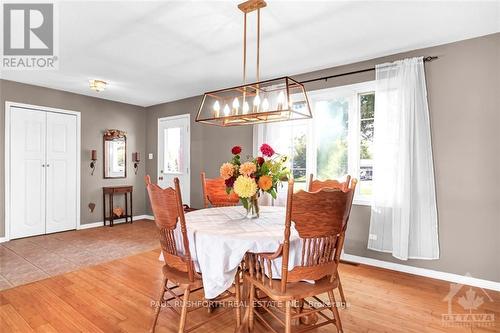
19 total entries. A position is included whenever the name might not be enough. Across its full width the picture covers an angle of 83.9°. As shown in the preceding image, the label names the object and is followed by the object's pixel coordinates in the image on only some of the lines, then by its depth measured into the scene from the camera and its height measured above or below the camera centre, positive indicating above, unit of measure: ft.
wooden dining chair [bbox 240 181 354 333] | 4.81 -1.66
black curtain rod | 9.73 +3.74
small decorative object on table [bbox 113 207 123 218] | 17.96 -3.20
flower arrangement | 6.53 -0.31
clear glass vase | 7.31 -1.18
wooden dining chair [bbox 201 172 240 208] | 10.30 -1.14
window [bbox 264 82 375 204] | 11.28 +1.19
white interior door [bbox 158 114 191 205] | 17.88 +0.75
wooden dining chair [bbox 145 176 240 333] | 5.54 -1.71
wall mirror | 17.83 +0.59
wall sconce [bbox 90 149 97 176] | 16.85 +0.25
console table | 17.52 -1.98
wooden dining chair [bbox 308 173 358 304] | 7.52 -0.60
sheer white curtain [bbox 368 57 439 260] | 9.62 -0.06
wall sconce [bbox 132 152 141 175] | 19.11 +0.24
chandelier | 6.64 +1.40
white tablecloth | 5.42 -1.66
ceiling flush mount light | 13.60 +3.82
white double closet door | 14.05 -0.56
